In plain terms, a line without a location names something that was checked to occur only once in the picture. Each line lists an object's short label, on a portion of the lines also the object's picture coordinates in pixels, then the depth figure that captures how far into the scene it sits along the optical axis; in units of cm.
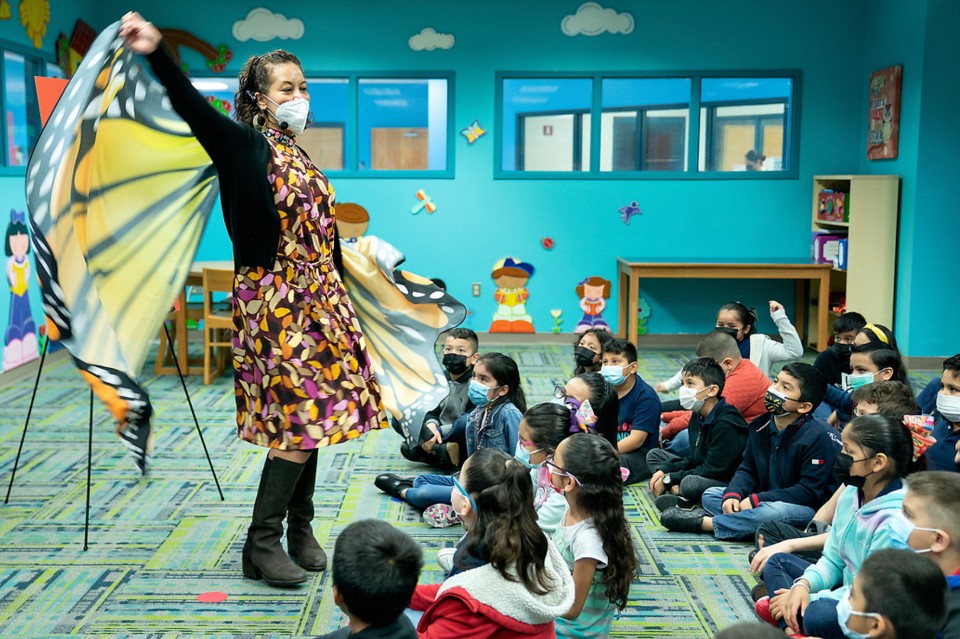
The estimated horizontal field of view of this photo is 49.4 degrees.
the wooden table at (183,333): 696
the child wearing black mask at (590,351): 502
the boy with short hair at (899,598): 192
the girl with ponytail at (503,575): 234
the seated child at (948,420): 358
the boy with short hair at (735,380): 450
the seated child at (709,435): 414
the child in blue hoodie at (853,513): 272
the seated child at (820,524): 332
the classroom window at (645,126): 841
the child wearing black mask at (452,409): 464
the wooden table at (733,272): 772
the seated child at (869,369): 437
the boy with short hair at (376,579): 211
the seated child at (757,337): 555
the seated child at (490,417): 425
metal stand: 371
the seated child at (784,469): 374
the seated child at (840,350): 516
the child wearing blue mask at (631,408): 463
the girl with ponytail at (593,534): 273
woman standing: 304
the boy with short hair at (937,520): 232
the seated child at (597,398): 423
